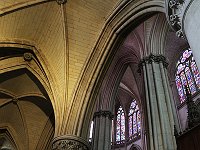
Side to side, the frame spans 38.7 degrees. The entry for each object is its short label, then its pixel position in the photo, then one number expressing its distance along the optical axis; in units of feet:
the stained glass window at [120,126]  55.93
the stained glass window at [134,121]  53.83
